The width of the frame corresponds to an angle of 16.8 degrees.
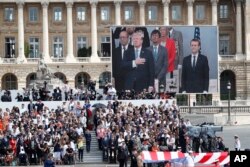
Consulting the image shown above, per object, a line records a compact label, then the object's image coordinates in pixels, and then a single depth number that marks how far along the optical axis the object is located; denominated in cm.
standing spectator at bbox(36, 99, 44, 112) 4908
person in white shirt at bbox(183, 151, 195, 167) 2833
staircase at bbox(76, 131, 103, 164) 4203
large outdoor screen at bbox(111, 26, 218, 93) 6500
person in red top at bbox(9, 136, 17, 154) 4022
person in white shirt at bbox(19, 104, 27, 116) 4997
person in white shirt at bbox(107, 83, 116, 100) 5769
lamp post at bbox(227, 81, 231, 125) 6750
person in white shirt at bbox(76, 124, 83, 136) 4217
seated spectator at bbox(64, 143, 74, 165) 4038
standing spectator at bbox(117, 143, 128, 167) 3698
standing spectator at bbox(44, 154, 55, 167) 2962
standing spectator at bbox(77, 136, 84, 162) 4103
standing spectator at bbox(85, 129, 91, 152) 4222
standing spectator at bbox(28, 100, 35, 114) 4879
